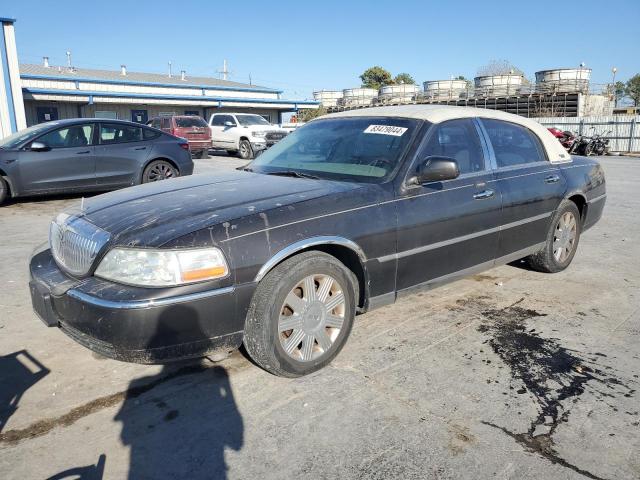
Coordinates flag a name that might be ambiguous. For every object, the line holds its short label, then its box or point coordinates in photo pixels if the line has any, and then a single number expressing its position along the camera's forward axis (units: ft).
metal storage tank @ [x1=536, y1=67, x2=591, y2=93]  146.20
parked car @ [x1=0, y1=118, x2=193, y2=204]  28.48
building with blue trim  60.85
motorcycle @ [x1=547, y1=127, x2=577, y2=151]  85.56
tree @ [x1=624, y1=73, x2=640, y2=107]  251.03
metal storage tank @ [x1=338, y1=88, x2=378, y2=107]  192.44
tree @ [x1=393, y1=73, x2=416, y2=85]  290.01
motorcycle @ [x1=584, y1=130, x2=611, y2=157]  84.58
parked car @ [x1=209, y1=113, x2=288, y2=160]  65.77
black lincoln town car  8.91
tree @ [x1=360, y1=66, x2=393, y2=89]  261.44
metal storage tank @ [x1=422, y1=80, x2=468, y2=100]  171.63
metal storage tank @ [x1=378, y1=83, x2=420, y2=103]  184.75
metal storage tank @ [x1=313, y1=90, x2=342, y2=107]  206.58
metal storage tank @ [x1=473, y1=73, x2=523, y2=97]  158.40
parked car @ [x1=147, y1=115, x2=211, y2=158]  63.21
